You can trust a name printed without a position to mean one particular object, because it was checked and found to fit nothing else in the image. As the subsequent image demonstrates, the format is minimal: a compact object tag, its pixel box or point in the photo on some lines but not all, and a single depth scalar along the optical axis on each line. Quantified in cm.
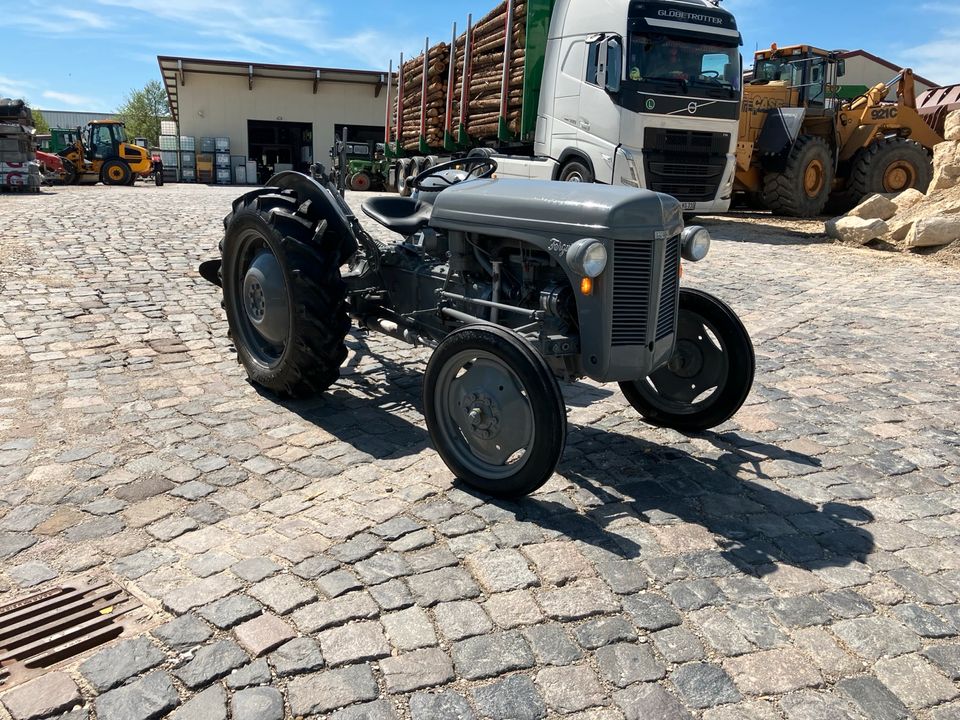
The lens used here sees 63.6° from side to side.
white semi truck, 1158
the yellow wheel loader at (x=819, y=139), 1515
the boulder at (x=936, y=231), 1109
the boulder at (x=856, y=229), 1202
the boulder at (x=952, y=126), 1188
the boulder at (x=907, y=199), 1260
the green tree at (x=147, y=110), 6498
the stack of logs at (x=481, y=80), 1415
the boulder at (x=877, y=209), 1268
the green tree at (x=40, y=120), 7085
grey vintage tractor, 340
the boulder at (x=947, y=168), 1182
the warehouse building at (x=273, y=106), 3681
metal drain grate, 248
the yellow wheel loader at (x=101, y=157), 3067
